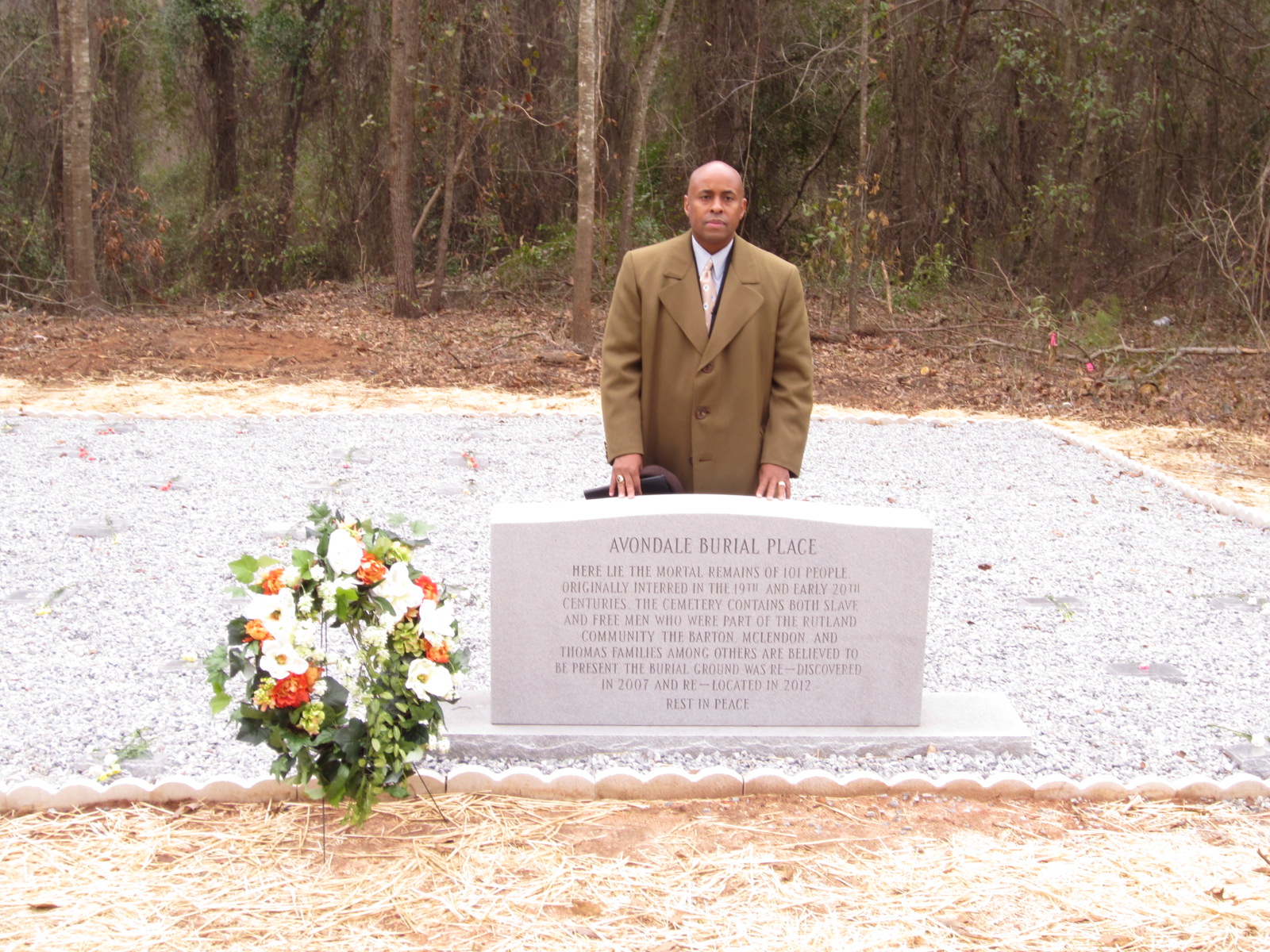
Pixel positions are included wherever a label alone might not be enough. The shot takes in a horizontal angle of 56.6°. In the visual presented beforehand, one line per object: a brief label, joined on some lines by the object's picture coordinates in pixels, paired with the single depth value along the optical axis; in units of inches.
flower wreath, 120.1
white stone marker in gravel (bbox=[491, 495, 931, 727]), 141.8
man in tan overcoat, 152.6
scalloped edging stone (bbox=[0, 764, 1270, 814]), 132.9
